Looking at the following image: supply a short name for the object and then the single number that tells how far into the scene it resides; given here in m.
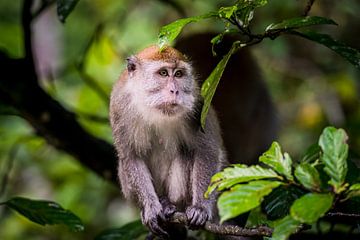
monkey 6.91
